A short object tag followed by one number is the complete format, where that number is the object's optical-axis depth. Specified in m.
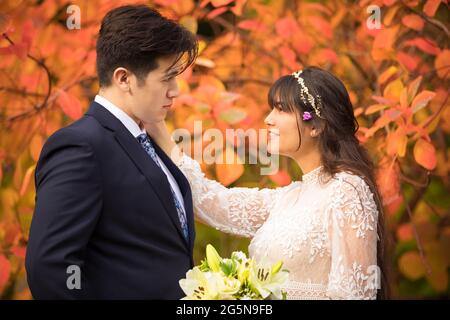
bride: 2.86
